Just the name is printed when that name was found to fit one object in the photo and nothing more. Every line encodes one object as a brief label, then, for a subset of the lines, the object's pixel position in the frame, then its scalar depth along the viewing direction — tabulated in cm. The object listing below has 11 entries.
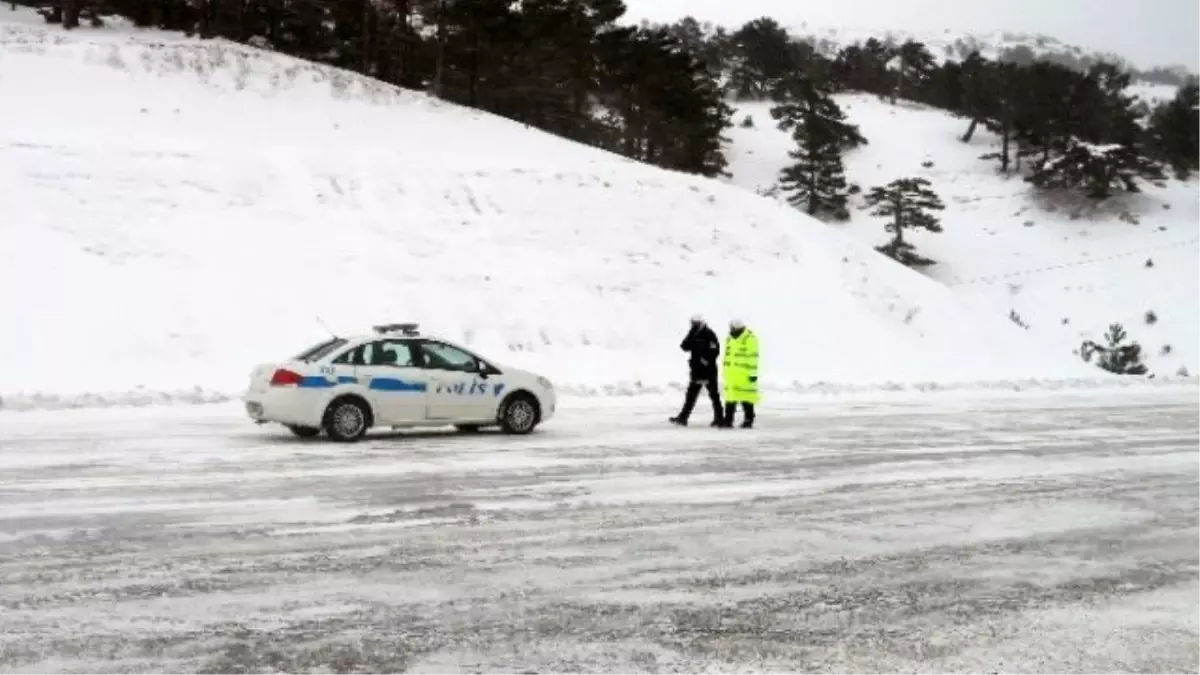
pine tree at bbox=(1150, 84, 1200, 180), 6425
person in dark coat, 1725
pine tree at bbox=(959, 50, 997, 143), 6781
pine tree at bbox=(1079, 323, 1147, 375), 3613
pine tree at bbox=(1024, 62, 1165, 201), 5928
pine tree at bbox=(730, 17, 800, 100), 8406
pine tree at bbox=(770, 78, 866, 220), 5694
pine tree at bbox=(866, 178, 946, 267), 5191
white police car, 1420
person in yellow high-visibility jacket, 1716
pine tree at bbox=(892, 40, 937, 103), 9437
